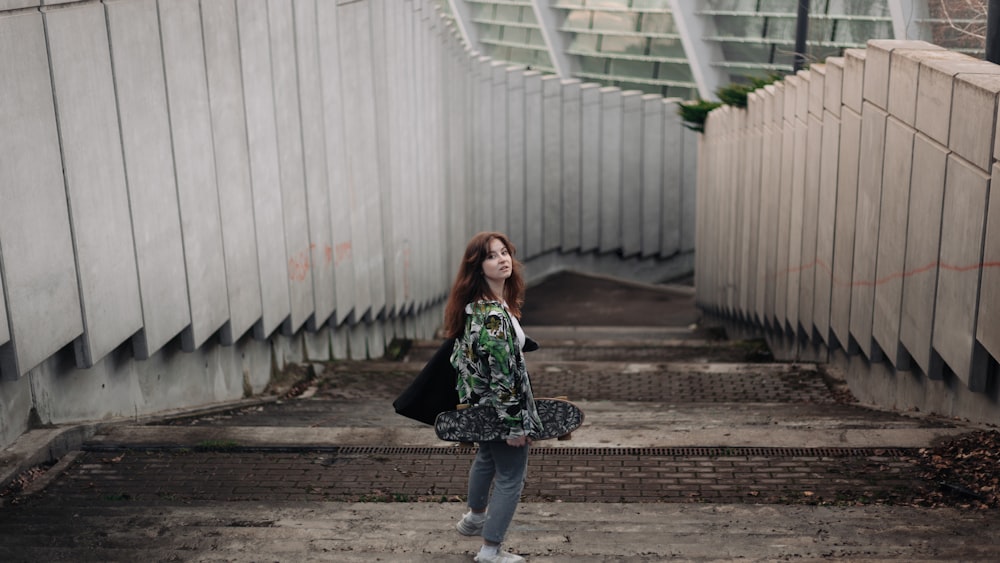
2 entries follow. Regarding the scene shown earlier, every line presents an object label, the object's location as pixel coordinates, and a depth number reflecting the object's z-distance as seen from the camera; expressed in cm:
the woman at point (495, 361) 456
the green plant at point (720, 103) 1633
